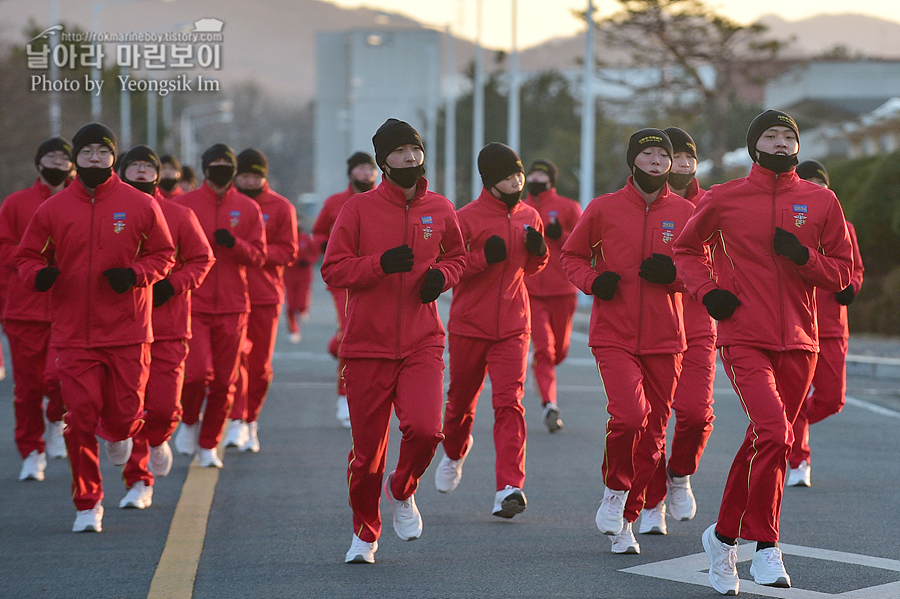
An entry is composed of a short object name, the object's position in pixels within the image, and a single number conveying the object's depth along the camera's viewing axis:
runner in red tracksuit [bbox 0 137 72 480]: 19.20
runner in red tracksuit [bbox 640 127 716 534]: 15.63
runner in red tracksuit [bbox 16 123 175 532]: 15.52
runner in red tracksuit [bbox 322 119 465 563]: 13.91
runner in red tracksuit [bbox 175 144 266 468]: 20.14
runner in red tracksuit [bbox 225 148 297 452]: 22.31
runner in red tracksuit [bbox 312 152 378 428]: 23.97
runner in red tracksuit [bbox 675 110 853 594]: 12.69
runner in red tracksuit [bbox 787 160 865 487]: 18.45
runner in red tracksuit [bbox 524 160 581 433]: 24.59
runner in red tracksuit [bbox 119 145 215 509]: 17.03
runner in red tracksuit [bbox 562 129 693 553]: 14.52
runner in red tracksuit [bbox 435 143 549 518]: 16.87
